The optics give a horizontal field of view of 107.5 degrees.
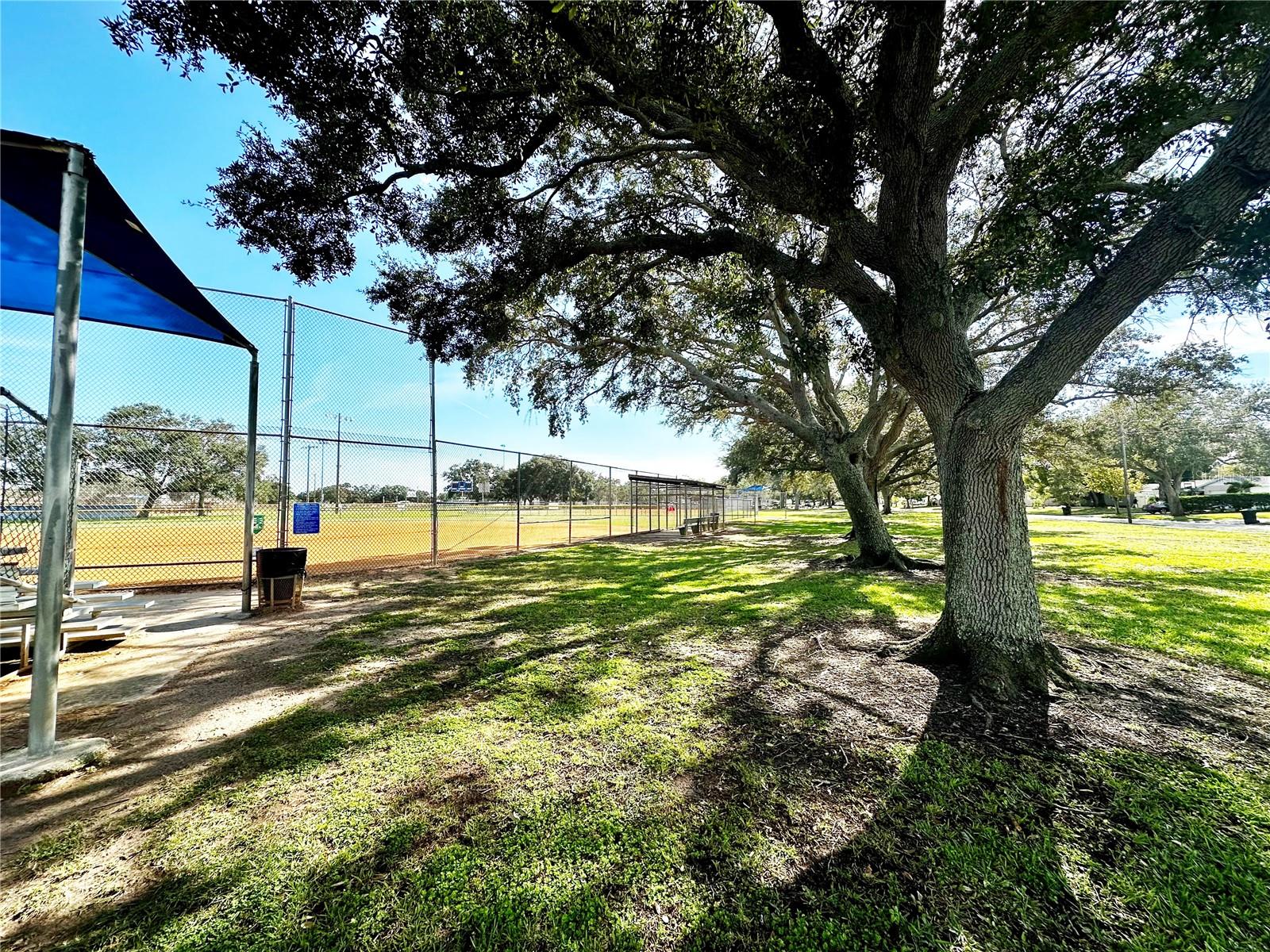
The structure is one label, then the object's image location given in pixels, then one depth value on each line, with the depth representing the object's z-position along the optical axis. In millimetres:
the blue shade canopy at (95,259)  2771
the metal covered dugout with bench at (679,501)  19391
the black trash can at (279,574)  6070
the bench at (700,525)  18797
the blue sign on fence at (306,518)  7562
